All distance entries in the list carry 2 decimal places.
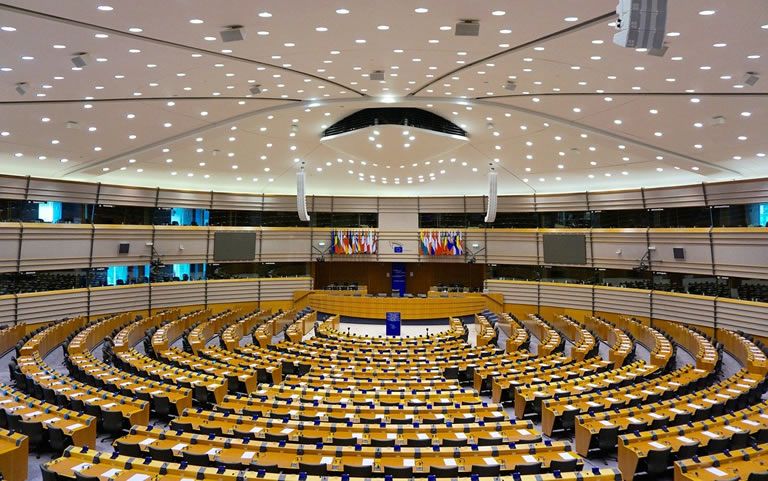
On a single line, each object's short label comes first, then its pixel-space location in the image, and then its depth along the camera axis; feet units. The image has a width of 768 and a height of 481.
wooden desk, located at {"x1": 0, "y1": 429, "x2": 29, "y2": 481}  26.40
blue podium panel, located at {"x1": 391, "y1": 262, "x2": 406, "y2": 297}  114.01
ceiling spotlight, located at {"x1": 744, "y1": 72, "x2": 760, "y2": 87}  34.65
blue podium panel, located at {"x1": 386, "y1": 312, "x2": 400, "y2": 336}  75.92
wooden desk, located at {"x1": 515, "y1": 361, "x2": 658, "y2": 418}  40.47
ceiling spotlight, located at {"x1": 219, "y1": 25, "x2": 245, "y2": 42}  30.37
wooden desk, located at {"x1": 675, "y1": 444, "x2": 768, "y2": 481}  24.48
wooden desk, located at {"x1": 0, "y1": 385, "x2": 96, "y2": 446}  30.54
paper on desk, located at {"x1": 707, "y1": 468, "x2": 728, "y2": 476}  24.55
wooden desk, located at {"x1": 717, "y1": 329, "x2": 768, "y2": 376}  48.01
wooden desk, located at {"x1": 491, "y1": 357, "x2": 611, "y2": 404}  44.73
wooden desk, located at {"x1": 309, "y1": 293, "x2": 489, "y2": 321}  94.38
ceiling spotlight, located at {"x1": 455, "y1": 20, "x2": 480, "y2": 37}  30.14
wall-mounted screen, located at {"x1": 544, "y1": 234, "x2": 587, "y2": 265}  95.55
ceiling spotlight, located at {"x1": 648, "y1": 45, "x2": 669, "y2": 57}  24.78
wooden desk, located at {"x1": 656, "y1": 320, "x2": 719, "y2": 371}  50.90
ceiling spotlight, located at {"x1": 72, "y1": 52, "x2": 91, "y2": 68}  33.32
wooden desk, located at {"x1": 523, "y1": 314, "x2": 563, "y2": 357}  62.13
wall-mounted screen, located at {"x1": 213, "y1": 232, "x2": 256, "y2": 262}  98.32
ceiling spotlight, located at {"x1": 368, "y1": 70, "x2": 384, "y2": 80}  43.20
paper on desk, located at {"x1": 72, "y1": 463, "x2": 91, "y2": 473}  23.59
